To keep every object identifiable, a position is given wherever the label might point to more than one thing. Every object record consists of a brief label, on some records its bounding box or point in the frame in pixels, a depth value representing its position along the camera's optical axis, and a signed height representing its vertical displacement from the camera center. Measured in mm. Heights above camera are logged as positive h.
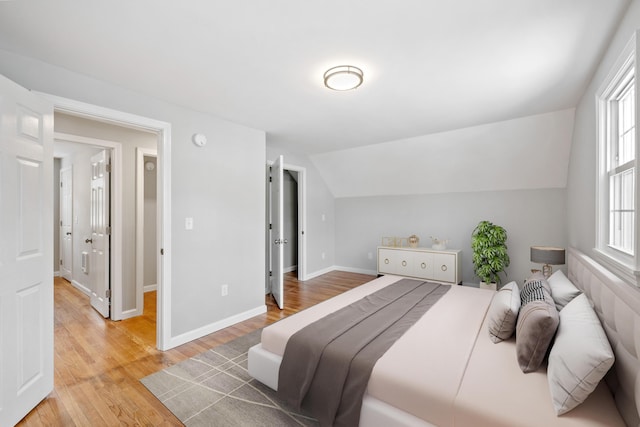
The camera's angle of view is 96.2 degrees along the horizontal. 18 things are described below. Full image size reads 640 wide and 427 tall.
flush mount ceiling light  2199 +1053
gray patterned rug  1823 -1318
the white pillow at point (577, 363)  1151 -639
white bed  1190 -836
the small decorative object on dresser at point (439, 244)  4890 -559
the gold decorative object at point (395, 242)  5445 -581
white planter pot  4312 -1116
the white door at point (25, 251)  1708 -260
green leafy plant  4207 -601
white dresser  4652 -898
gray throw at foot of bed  1592 -876
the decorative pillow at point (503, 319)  1784 -678
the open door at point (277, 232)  3900 -294
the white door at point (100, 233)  3568 -281
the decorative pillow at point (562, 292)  1956 -565
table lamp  3160 -489
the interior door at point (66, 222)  4922 -199
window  1730 +304
